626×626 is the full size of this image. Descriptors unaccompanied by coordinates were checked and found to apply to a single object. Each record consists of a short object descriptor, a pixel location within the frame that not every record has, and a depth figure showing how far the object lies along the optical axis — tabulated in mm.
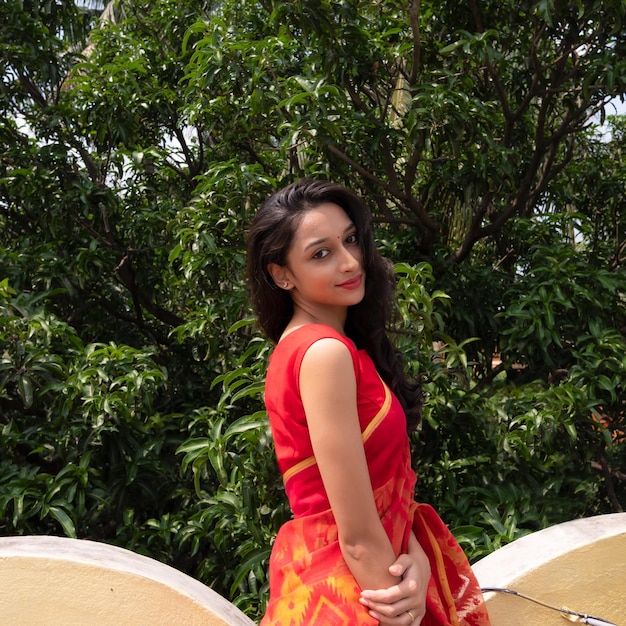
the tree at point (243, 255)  2854
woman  1366
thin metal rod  2201
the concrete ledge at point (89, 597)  2016
